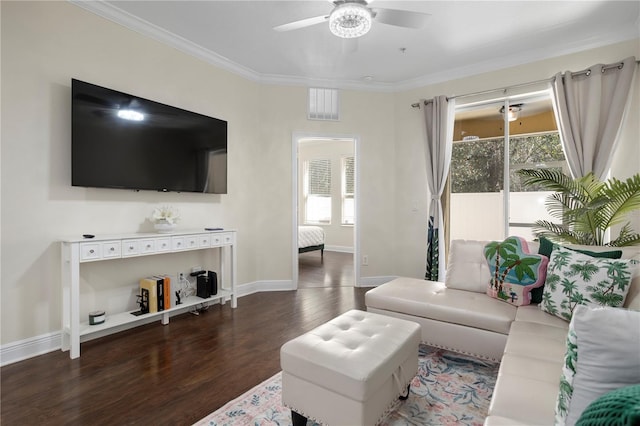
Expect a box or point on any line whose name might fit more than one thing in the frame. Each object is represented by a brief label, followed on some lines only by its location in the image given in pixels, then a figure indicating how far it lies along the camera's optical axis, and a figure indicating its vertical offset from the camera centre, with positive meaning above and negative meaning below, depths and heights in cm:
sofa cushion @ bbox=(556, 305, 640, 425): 84 -40
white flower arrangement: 323 -8
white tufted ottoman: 150 -81
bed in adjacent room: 688 -67
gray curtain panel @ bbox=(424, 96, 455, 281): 444 +66
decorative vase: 322 -18
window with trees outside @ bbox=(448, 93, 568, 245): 393 +59
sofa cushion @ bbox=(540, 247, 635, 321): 196 -46
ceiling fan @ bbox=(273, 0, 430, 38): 242 +149
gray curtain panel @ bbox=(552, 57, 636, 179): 331 +106
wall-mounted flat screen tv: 275 +63
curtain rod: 334 +153
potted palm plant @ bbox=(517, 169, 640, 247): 286 +4
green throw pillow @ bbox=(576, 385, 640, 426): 65 -42
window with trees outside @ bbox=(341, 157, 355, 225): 841 +50
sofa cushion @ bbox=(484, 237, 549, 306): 247 -48
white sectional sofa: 128 -75
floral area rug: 182 -119
